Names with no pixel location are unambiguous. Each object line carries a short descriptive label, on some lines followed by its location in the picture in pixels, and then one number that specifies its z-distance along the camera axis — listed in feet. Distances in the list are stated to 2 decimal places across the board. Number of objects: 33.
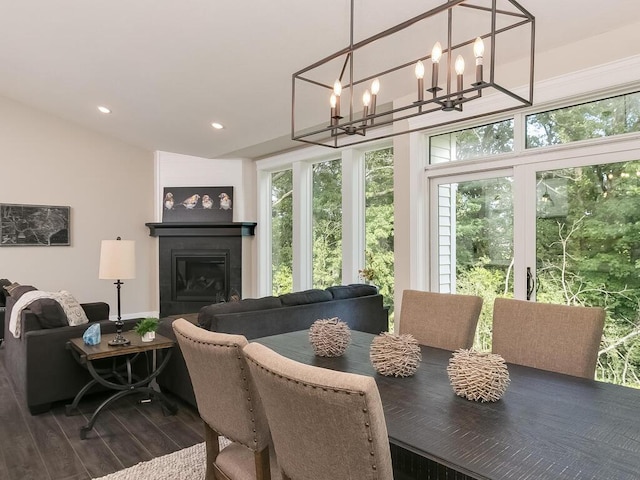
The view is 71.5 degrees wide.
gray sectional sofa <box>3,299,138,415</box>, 10.95
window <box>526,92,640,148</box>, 10.12
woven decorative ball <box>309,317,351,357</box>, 7.04
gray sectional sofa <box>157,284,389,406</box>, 10.49
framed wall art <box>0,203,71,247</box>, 20.98
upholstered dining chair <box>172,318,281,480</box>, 4.86
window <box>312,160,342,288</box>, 19.65
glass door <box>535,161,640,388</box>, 10.13
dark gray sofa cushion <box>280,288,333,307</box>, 11.78
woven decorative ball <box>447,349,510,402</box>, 5.08
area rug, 8.11
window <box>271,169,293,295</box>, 22.39
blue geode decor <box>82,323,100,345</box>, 10.62
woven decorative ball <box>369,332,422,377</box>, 6.03
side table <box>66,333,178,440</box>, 10.14
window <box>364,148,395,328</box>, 17.47
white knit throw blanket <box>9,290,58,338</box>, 11.71
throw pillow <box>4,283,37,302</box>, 13.74
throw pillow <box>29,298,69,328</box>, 11.27
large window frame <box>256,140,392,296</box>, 18.42
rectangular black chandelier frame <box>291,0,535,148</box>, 5.62
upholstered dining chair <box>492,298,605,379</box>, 6.49
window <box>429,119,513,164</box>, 12.47
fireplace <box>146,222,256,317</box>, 23.70
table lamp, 10.91
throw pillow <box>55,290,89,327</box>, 12.09
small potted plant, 10.96
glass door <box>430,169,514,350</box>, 12.52
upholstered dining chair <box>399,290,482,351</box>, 8.16
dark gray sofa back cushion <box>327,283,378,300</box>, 13.29
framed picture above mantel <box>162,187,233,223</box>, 24.02
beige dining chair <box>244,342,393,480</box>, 3.36
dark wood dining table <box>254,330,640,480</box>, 3.67
